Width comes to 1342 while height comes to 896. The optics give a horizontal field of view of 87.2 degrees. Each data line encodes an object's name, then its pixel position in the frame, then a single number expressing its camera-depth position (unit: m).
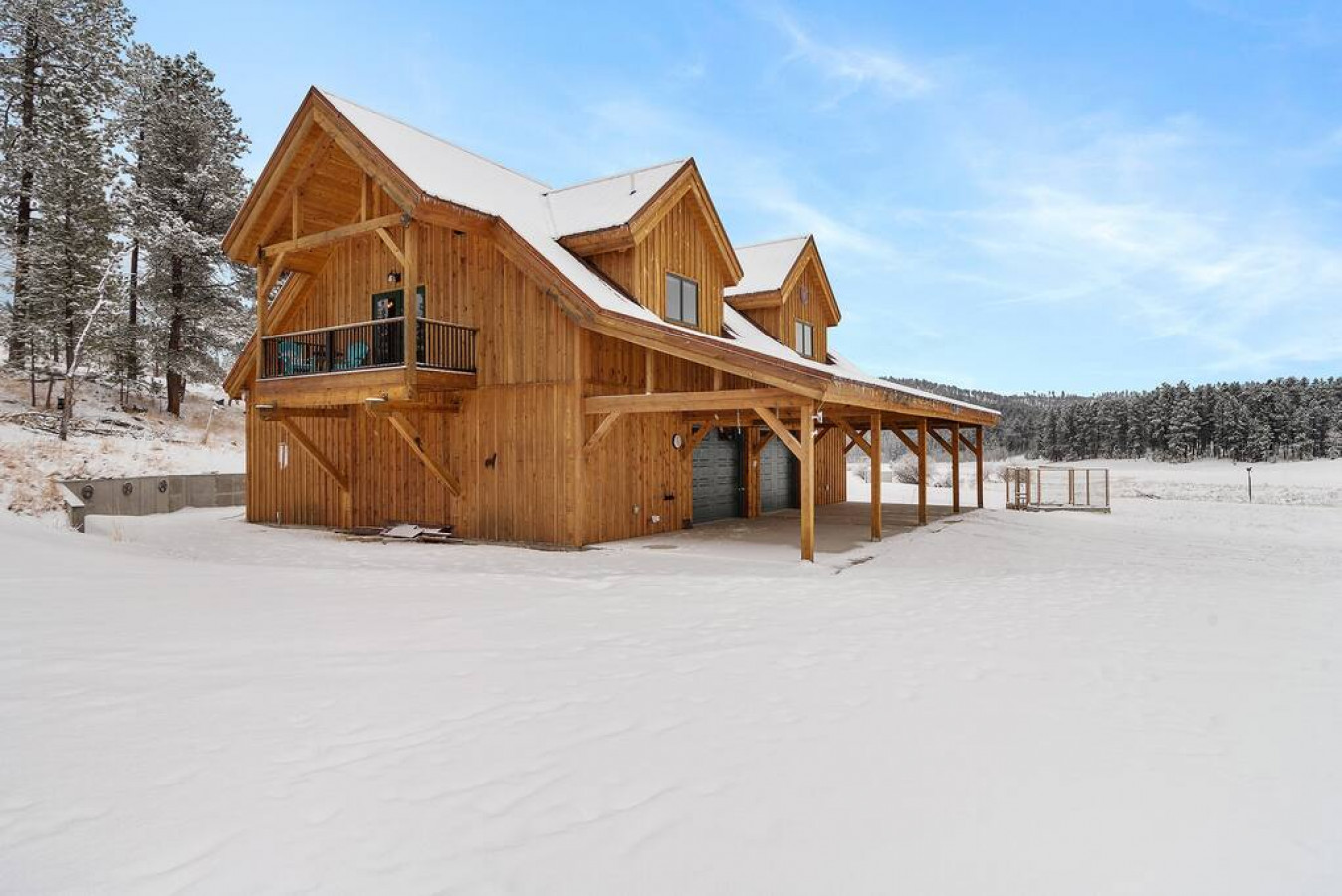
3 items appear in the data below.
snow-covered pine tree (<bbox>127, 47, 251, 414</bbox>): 22.56
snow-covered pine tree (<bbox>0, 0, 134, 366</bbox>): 20.45
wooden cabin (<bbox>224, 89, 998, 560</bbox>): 11.78
